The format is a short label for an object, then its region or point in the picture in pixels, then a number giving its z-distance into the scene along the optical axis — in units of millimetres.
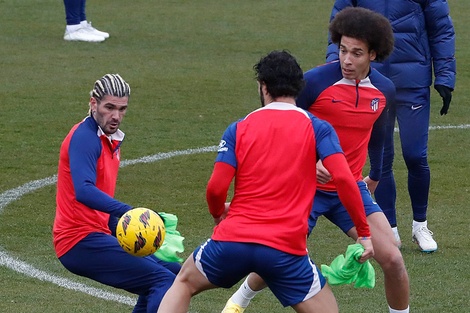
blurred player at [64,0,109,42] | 34687
